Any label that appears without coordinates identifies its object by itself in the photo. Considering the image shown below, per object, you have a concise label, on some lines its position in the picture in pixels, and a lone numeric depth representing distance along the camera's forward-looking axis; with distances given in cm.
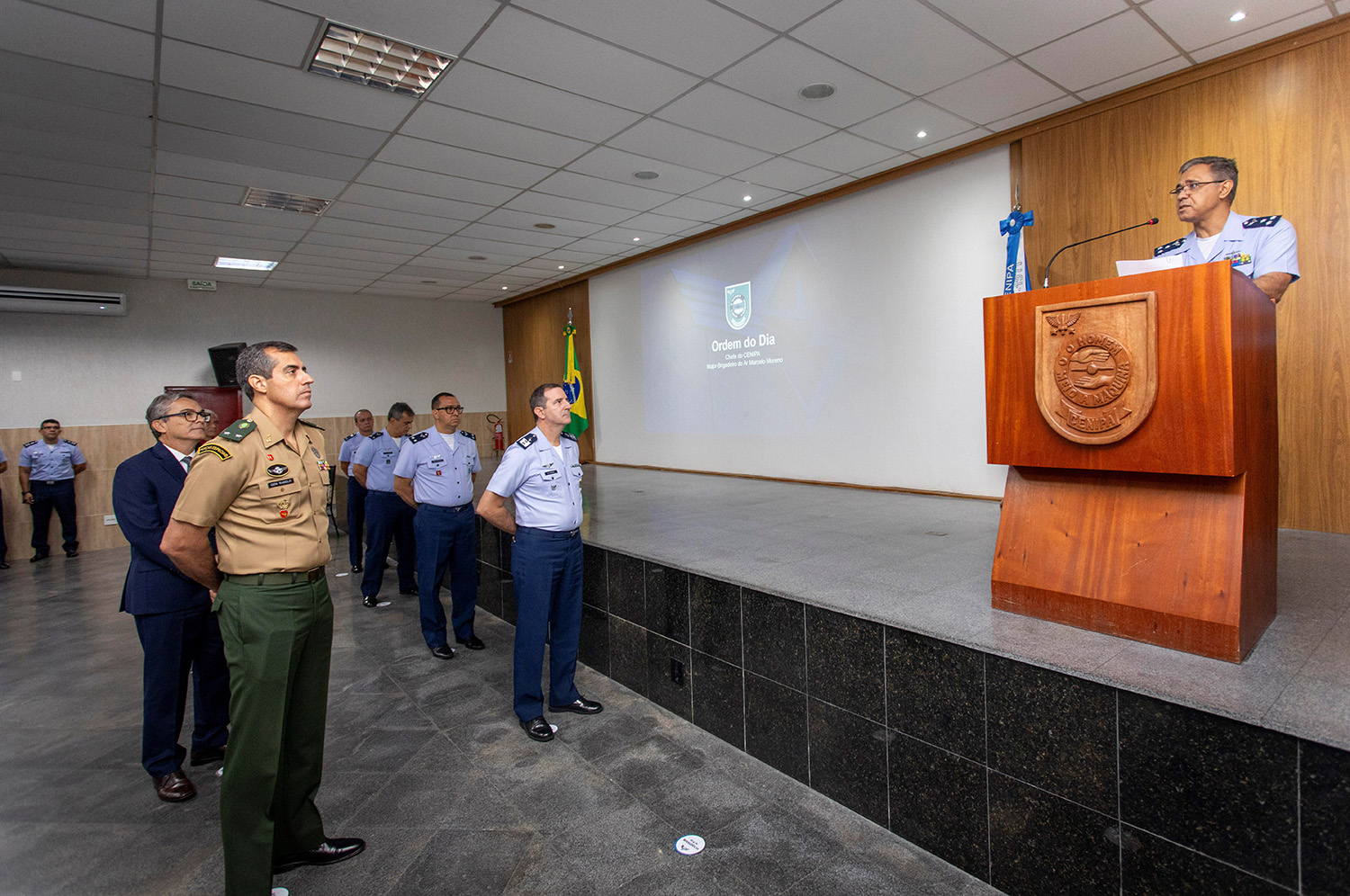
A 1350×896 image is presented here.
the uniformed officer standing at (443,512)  411
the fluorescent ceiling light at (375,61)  364
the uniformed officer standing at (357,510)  635
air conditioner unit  781
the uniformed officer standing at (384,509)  533
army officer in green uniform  188
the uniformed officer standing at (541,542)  303
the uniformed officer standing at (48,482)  776
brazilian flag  1016
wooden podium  184
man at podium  247
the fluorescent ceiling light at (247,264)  821
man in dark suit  260
